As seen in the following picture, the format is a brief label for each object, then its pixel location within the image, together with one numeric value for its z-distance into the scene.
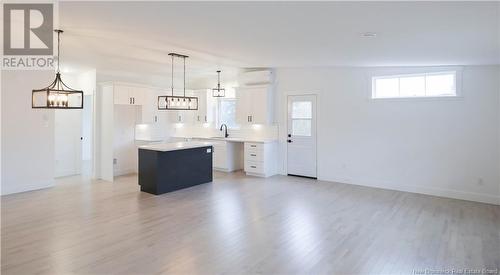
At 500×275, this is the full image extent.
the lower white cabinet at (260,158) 7.50
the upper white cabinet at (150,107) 7.93
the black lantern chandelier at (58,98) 3.84
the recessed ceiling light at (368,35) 3.38
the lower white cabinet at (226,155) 8.23
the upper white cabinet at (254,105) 7.75
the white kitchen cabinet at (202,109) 9.03
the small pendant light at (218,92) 8.34
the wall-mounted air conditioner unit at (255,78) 7.66
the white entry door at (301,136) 7.34
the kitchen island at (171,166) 5.88
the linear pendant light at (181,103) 6.04
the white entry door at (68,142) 7.70
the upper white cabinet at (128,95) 7.06
